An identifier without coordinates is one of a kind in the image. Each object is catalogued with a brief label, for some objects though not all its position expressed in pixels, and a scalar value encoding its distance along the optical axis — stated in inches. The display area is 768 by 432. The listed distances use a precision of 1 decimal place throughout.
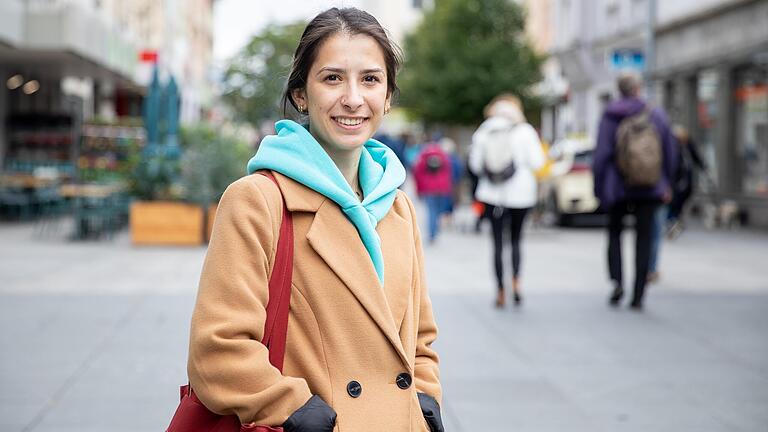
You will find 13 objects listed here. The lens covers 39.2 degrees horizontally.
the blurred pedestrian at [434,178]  674.2
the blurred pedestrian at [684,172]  550.8
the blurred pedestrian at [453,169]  799.7
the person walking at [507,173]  372.2
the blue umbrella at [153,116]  799.7
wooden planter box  613.6
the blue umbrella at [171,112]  854.0
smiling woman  83.0
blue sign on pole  812.6
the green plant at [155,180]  636.7
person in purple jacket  365.4
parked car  781.3
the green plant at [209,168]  618.8
